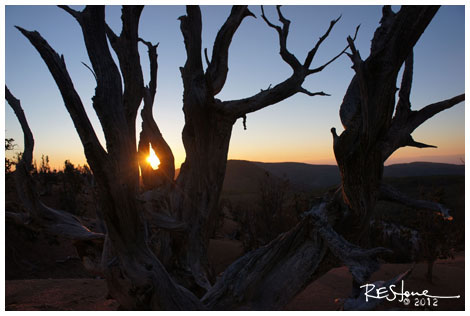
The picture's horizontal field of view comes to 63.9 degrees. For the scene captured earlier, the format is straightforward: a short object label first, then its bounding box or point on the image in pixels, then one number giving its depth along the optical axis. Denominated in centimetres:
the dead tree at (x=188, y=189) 310
